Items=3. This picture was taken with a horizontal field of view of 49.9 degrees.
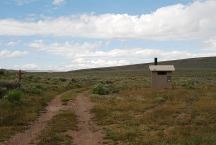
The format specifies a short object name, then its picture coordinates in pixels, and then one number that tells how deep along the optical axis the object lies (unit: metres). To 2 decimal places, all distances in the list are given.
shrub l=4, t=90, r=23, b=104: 15.47
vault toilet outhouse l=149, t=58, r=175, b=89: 27.17
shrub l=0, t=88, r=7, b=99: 17.74
